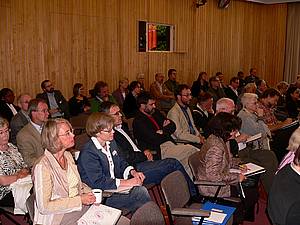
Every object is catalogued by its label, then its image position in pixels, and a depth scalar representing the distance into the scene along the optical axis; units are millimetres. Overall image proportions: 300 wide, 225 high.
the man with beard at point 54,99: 7992
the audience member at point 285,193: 2420
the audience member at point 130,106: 8461
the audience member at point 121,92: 9178
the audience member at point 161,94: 9798
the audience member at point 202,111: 6830
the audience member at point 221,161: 3883
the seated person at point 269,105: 6957
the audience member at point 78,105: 8266
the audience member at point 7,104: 6949
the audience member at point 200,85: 11344
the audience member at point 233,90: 11156
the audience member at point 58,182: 2959
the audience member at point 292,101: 8453
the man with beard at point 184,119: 6074
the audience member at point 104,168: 3721
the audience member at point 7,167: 3803
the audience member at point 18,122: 5820
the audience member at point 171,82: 10977
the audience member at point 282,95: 9041
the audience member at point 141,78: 10547
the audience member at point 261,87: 9961
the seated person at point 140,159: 4750
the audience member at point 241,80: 12839
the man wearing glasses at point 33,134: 4375
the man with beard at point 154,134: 5480
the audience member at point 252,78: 13055
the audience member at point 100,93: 8222
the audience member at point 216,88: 10500
